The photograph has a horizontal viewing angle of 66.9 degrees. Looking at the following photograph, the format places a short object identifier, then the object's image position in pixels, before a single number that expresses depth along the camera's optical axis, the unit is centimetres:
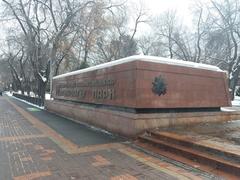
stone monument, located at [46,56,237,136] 554
